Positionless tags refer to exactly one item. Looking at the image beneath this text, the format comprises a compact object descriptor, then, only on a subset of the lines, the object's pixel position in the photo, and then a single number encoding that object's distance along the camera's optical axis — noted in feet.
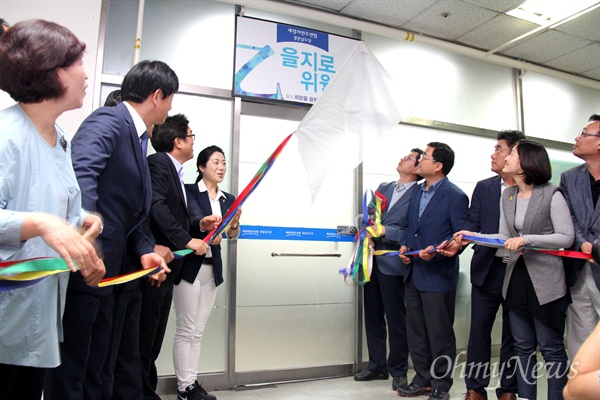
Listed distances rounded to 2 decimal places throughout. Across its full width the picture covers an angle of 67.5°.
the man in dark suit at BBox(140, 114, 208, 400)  7.72
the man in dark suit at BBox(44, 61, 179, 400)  4.77
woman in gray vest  8.29
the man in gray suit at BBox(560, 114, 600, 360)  8.32
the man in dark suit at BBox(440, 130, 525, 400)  9.71
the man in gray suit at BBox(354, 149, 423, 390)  11.26
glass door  11.73
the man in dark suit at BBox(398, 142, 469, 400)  10.09
